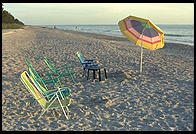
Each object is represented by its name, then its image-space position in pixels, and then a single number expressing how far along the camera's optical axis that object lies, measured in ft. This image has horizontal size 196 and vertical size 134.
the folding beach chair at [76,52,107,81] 26.18
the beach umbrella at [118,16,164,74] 27.07
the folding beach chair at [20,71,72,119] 16.26
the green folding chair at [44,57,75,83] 25.55
